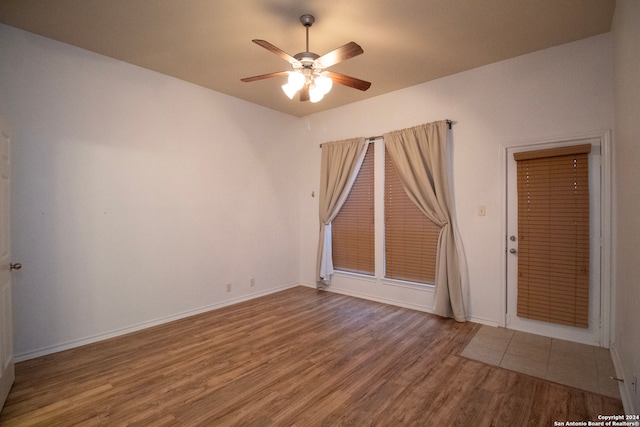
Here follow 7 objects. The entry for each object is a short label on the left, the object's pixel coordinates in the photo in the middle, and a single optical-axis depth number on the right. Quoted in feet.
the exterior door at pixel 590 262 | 10.10
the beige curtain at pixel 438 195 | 12.67
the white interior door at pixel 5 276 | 7.36
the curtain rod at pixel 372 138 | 15.23
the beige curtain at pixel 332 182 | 15.94
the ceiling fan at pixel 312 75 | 8.39
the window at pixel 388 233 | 14.05
